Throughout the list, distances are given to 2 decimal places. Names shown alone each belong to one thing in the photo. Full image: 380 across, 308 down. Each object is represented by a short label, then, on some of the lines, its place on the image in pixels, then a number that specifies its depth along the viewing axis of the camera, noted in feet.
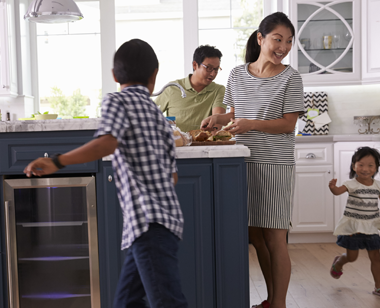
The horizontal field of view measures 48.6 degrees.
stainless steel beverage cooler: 6.13
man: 8.64
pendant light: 8.41
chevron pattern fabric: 13.57
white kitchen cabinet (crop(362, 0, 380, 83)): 12.12
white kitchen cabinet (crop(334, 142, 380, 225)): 11.49
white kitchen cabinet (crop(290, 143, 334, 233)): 11.73
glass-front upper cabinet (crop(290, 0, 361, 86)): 12.55
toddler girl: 8.14
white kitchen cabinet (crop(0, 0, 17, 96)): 12.38
